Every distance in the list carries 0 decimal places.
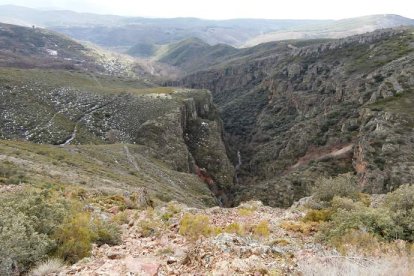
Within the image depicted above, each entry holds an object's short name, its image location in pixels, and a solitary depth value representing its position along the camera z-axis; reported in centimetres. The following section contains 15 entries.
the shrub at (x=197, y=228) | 1274
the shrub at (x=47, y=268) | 885
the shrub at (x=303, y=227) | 1461
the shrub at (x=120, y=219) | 1569
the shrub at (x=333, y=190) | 2053
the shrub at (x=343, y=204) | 1566
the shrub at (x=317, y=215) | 1596
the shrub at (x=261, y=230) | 1344
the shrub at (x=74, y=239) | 1041
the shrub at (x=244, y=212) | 1814
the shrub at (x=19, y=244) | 862
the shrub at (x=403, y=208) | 1202
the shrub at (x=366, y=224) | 1173
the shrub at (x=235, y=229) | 1313
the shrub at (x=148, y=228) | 1386
